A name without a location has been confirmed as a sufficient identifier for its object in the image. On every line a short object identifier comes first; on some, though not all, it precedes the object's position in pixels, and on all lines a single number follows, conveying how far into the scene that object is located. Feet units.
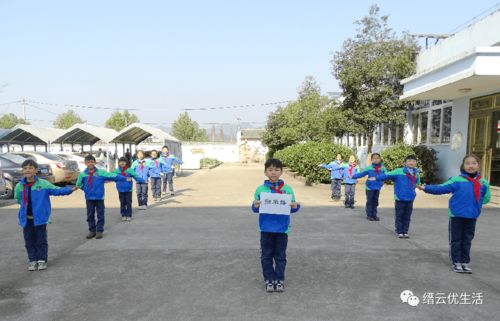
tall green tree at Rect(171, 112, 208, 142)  223.51
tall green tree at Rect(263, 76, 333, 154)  78.89
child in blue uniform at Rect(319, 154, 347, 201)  35.42
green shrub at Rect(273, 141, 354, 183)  50.96
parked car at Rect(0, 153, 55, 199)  38.14
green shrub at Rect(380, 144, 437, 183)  46.78
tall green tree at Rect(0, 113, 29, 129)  224.33
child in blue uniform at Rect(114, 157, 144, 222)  26.40
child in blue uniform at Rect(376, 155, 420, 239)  21.21
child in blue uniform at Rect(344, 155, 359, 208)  31.63
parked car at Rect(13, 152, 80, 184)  46.14
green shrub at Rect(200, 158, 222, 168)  110.33
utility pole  162.30
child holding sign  13.17
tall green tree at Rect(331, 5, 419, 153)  51.60
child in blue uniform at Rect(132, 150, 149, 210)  31.96
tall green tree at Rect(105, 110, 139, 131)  196.65
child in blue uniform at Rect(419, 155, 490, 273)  15.34
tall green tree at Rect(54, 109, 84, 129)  203.31
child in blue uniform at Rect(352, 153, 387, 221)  26.37
